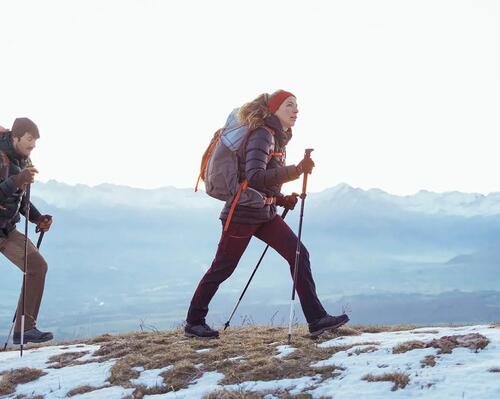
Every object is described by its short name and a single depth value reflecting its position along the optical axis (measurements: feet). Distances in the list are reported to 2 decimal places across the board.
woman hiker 26.61
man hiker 32.27
